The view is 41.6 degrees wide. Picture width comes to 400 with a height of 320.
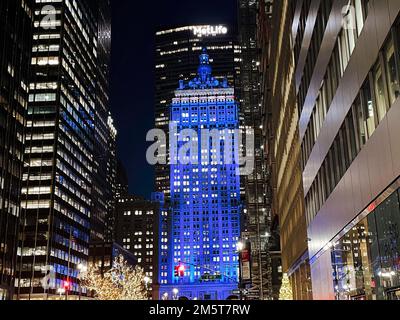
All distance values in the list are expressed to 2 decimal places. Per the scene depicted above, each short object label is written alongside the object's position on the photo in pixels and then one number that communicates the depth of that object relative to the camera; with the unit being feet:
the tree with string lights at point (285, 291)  142.00
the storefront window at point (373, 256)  61.46
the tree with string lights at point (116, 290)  217.46
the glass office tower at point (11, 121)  318.86
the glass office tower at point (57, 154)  438.81
